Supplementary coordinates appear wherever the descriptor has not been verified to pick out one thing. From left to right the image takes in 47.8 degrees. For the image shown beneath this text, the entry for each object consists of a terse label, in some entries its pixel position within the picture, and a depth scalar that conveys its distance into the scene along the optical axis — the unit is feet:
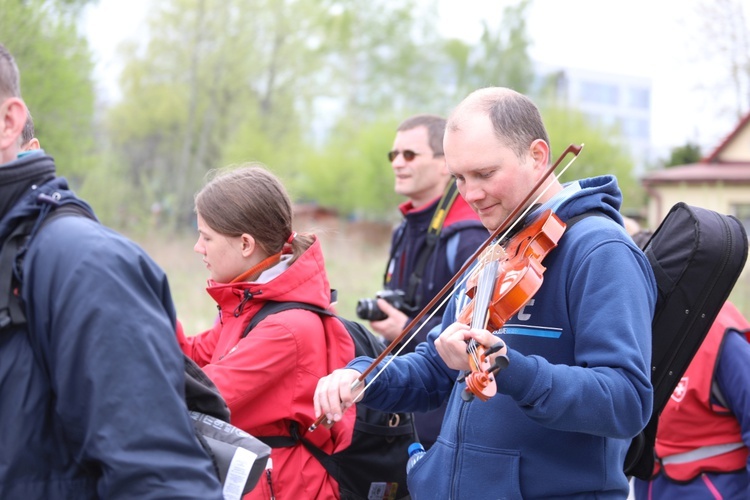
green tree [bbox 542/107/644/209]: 106.77
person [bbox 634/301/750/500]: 11.30
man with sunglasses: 14.07
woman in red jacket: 9.37
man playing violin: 6.98
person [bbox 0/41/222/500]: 5.30
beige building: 86.84
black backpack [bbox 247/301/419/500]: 9.91
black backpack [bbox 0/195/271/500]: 5.61
